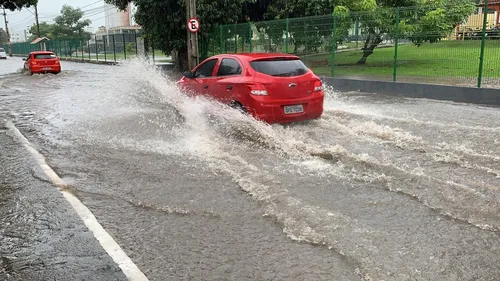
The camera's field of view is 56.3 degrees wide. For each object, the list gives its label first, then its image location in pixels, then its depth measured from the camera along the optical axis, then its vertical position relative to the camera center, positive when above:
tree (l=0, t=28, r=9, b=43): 149.38 +3.69
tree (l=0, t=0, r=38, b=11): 27.14 +2.61
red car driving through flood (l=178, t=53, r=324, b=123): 8.31 -0.79
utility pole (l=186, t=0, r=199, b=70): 19.20 +0.12
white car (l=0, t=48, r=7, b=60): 64.95 -0.88
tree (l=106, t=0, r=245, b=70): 23.84 +1.41
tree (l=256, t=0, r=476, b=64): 13.63 +0.70
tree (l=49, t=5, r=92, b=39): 95.56 +4.94
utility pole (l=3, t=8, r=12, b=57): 84.75 +4.15
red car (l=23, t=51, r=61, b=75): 27.64 -0.88
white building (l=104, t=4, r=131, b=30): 130.60 +7.94
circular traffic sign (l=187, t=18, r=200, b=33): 19.02 +0.83
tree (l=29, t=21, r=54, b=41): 97.31 +3.87
